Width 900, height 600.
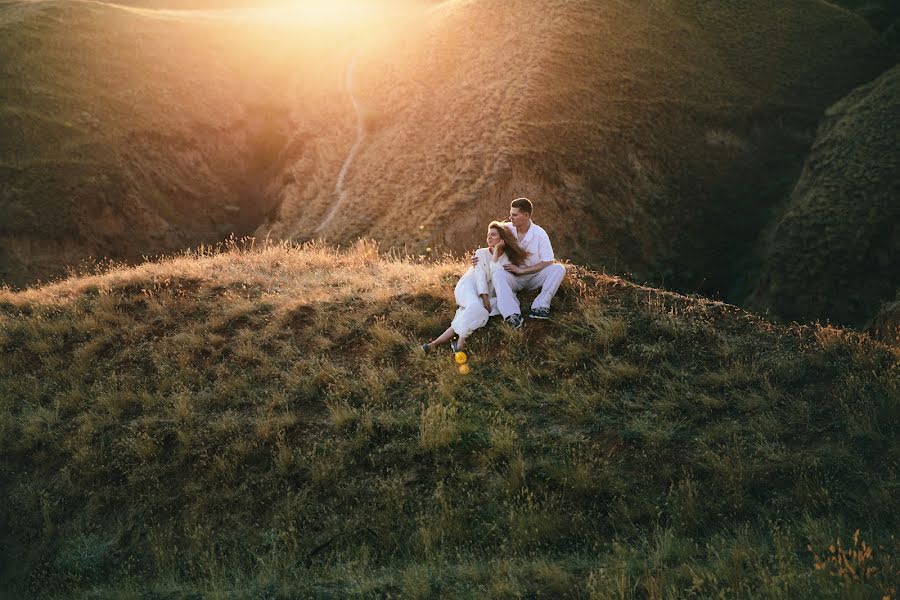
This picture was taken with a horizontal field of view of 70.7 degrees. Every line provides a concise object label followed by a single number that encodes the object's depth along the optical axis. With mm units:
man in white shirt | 9625
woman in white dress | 9500
